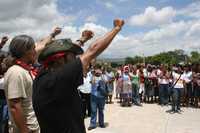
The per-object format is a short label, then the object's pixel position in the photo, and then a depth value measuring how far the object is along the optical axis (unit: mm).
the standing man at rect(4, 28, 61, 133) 1592
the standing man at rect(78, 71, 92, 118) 5201
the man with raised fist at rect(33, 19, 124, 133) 1199
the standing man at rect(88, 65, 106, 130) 4624
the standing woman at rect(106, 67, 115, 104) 7115
